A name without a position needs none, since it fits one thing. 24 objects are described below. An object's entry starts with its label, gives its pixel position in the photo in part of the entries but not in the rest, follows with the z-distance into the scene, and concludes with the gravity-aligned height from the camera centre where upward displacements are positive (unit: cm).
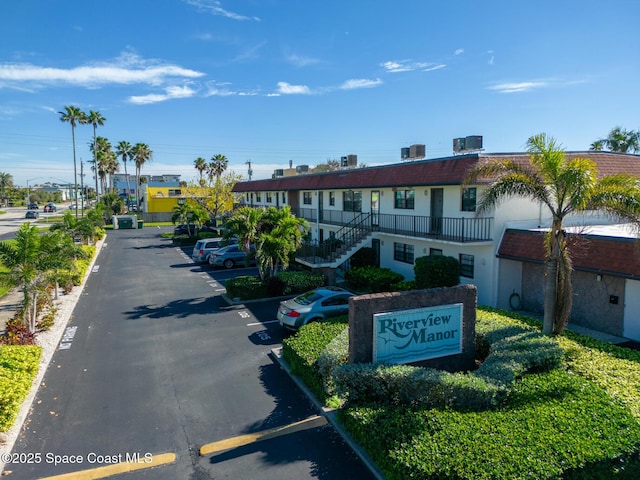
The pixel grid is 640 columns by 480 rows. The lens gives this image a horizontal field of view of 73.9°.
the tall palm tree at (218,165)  6575 +597
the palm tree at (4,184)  12114 +683
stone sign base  948 -282
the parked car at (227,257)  2897 -364
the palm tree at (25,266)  1402 -199
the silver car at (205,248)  3091 -322
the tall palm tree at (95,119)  6166 +1256
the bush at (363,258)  2405 -316
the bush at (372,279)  2045 -382
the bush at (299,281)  2052 -387
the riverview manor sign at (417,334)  972 -316
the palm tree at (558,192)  1096 +20
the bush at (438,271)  1744 -290
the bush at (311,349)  1042 -395
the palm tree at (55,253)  1506 -185
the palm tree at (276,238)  1962 -167
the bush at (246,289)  1970 -399
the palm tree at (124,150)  7638 +988
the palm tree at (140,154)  7694 +917
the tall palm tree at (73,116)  5441 +1157
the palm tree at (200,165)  6850 +625
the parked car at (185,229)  4656 -280
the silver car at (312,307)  1473 -372
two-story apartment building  1794 -85
